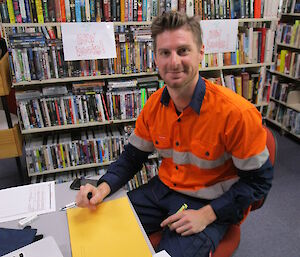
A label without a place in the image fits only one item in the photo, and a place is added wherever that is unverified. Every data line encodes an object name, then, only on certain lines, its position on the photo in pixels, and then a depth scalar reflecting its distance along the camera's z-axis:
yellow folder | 0.84
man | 1.07
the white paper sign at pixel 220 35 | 2.22
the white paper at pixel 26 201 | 1.03
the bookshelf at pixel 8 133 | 2.04
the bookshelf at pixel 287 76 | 3.33
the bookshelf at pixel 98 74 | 2.05
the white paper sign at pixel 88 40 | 1.98
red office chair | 1.11
